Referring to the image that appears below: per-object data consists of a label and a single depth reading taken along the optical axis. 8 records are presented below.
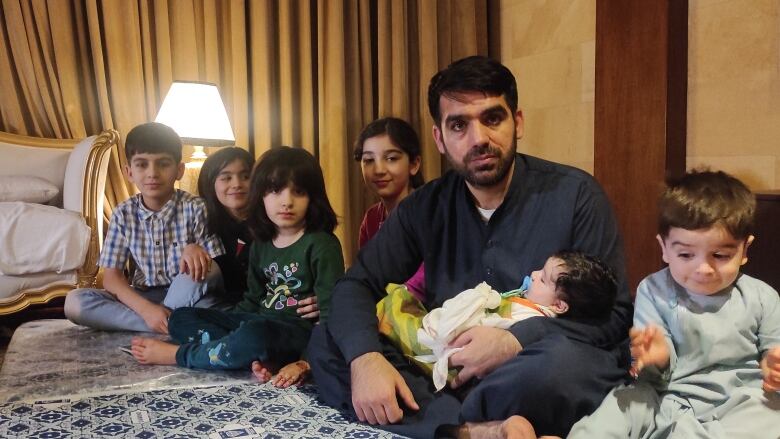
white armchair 2.74
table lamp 3.13
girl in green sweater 1.94
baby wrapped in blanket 1.45
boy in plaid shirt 2.40
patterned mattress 1.56
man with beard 1.35
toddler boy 1.30
